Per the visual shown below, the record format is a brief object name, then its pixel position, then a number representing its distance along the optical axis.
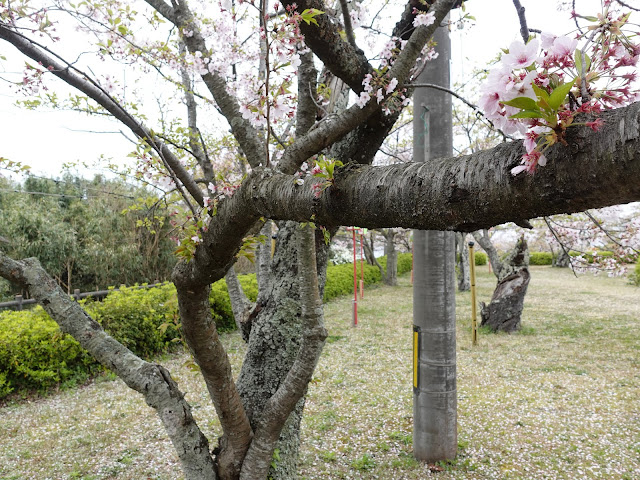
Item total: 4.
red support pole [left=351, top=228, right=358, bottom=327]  7.80
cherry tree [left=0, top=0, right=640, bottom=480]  0.68
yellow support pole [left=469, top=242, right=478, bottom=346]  6.05
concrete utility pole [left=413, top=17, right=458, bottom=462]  3.01
